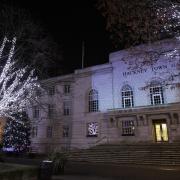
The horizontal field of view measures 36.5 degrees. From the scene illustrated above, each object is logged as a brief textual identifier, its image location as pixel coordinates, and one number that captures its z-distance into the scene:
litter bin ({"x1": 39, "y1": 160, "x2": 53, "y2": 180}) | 15.82
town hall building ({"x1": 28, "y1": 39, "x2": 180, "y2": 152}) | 33.50
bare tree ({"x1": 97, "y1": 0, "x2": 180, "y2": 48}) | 11.30
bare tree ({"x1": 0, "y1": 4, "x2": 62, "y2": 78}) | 17.62
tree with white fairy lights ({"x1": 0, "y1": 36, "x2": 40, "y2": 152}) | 17.41
